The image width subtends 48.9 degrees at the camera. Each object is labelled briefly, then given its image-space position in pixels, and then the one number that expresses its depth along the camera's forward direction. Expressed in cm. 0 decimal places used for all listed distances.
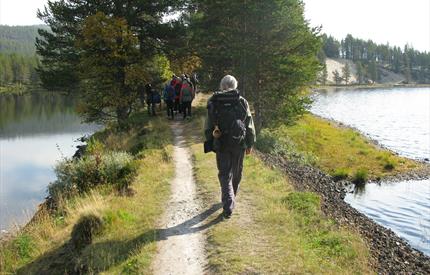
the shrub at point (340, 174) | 2770
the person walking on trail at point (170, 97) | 2595
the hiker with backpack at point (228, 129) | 944
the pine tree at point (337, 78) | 19531
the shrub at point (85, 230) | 973
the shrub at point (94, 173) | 1492
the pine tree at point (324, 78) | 17440
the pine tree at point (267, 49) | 2498
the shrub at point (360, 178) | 2711
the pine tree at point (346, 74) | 19519
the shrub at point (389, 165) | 3034
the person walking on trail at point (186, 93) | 2466
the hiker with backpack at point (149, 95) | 2802
